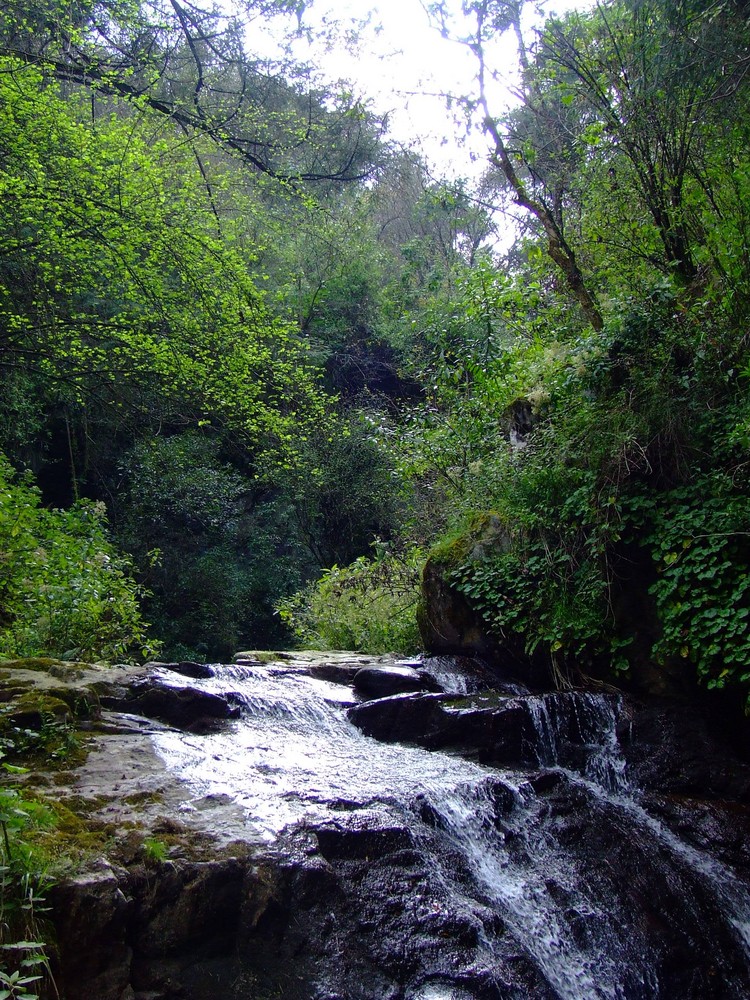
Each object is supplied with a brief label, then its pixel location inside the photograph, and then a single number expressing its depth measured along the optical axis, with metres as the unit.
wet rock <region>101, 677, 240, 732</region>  6.28
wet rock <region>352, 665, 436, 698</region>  7.62
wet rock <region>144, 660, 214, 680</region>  7.72
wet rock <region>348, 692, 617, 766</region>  6.38
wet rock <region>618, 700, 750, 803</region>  5.88
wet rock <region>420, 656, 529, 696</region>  7.61
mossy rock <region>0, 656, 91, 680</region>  6.34
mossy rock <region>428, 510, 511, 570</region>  8.45
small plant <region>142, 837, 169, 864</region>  3.73
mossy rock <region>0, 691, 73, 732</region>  5.09
